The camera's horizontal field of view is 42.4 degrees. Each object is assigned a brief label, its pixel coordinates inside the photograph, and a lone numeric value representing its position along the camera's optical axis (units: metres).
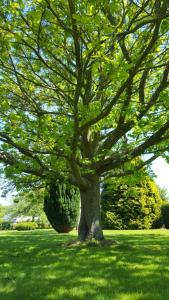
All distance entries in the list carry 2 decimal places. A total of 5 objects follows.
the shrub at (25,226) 18.38
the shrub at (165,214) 12.75
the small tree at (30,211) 26.49
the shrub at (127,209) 12.59
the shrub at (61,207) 11.14
